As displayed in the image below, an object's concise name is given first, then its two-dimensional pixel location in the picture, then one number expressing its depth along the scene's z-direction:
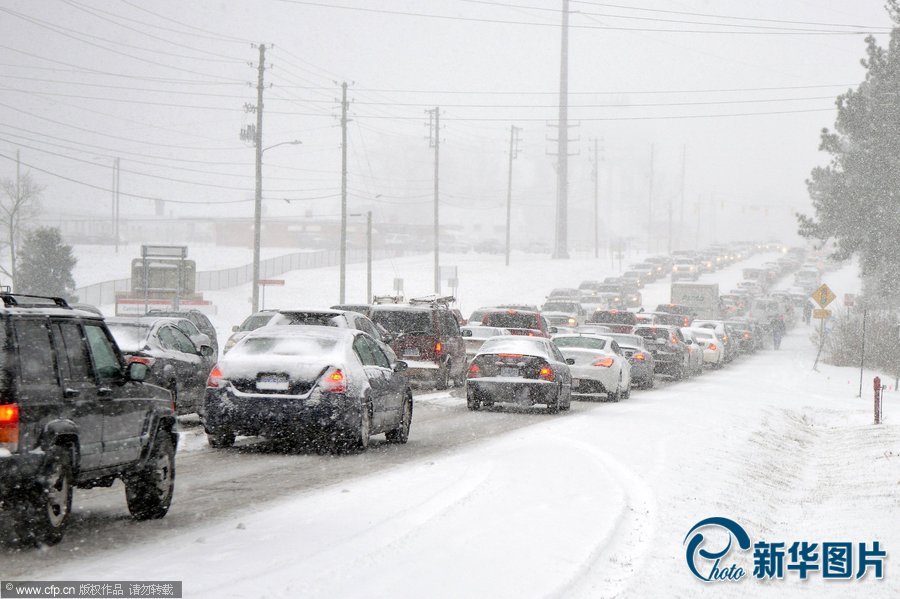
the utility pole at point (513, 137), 111.44
